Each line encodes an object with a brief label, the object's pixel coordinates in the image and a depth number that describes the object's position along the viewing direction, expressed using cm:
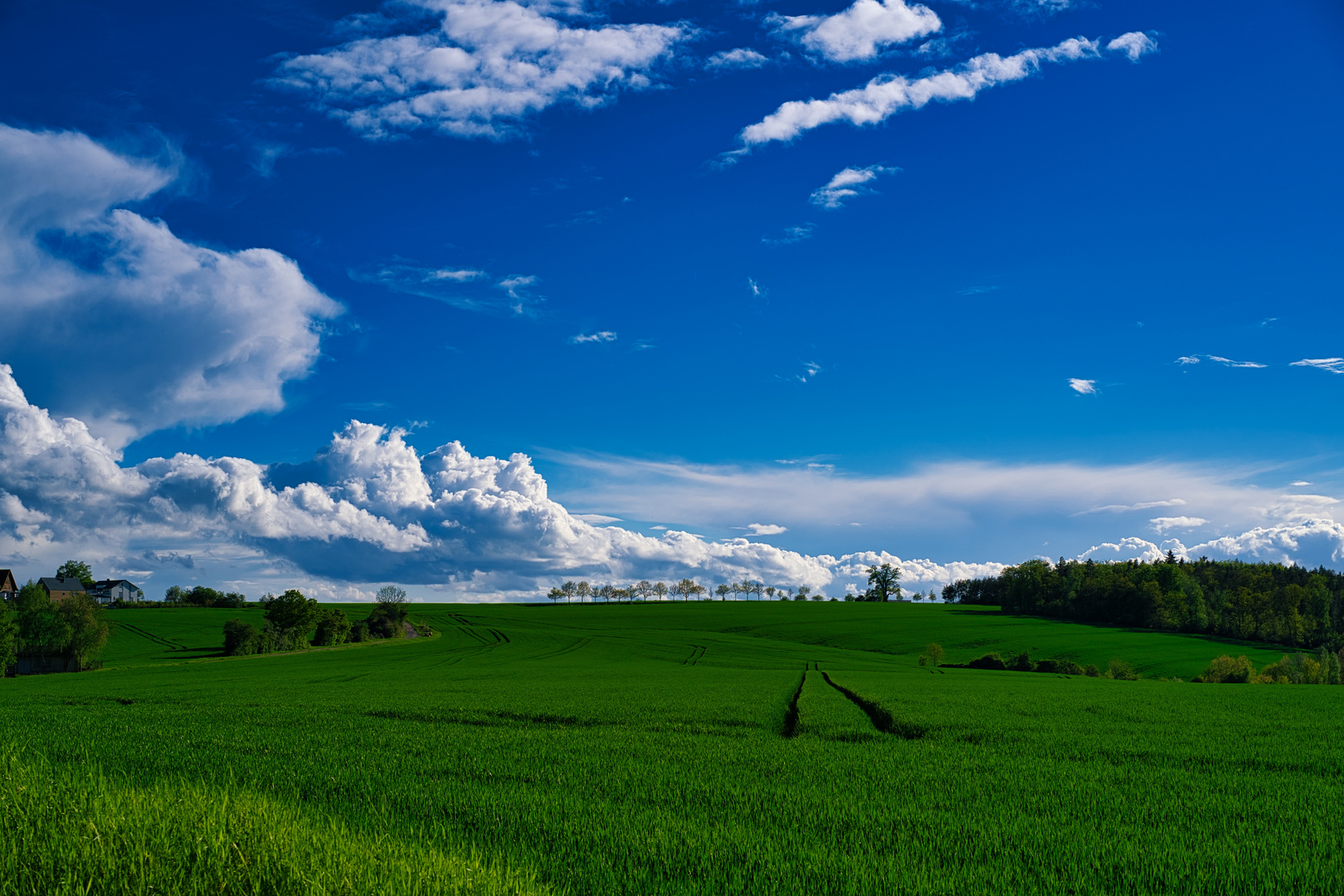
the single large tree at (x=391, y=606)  10958
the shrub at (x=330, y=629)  9244
